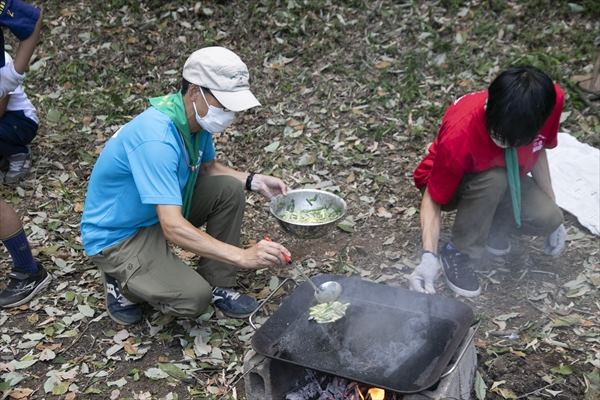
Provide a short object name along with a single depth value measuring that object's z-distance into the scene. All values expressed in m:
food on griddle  3.24
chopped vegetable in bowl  3.77
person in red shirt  3.37
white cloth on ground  4.68
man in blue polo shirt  3.27
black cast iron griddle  2.88
